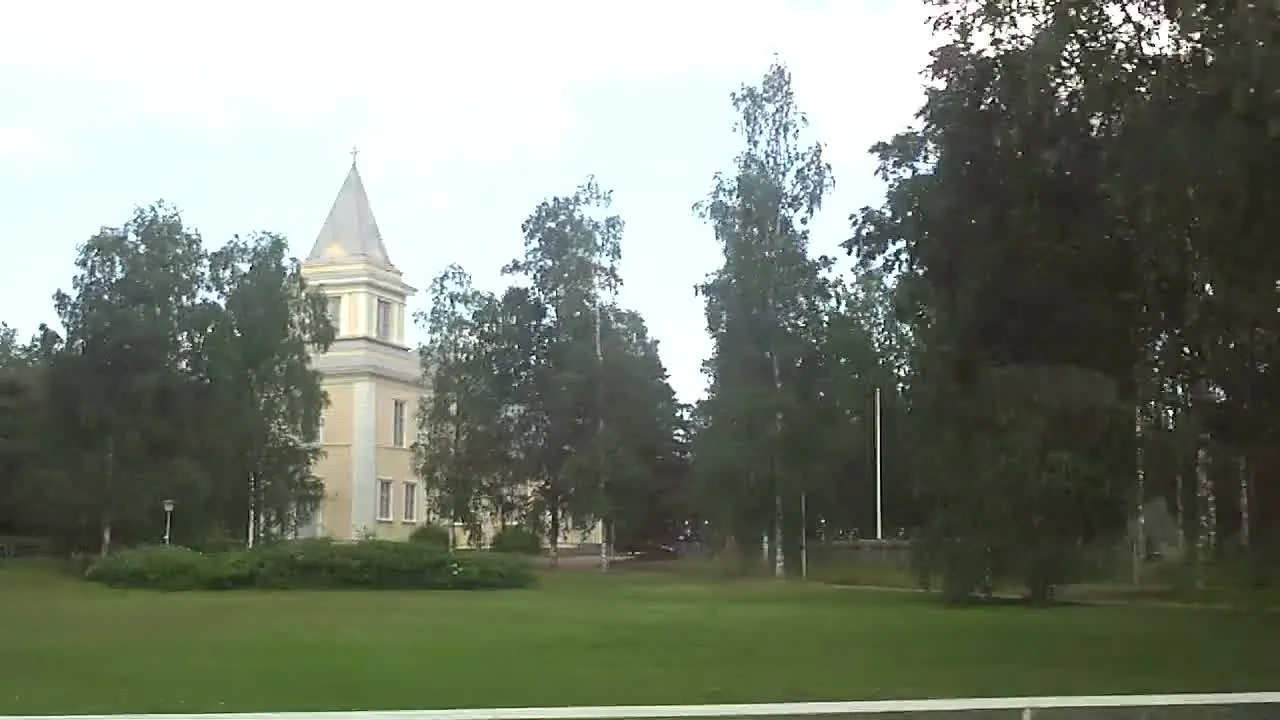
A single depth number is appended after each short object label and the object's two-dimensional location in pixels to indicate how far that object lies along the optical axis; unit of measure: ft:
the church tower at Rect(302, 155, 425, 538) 214.07
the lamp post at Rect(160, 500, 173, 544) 147.84
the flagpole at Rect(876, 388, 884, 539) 166.09
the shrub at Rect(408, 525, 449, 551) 182.19
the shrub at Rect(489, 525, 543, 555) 184.96
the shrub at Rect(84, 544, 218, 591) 123.54
